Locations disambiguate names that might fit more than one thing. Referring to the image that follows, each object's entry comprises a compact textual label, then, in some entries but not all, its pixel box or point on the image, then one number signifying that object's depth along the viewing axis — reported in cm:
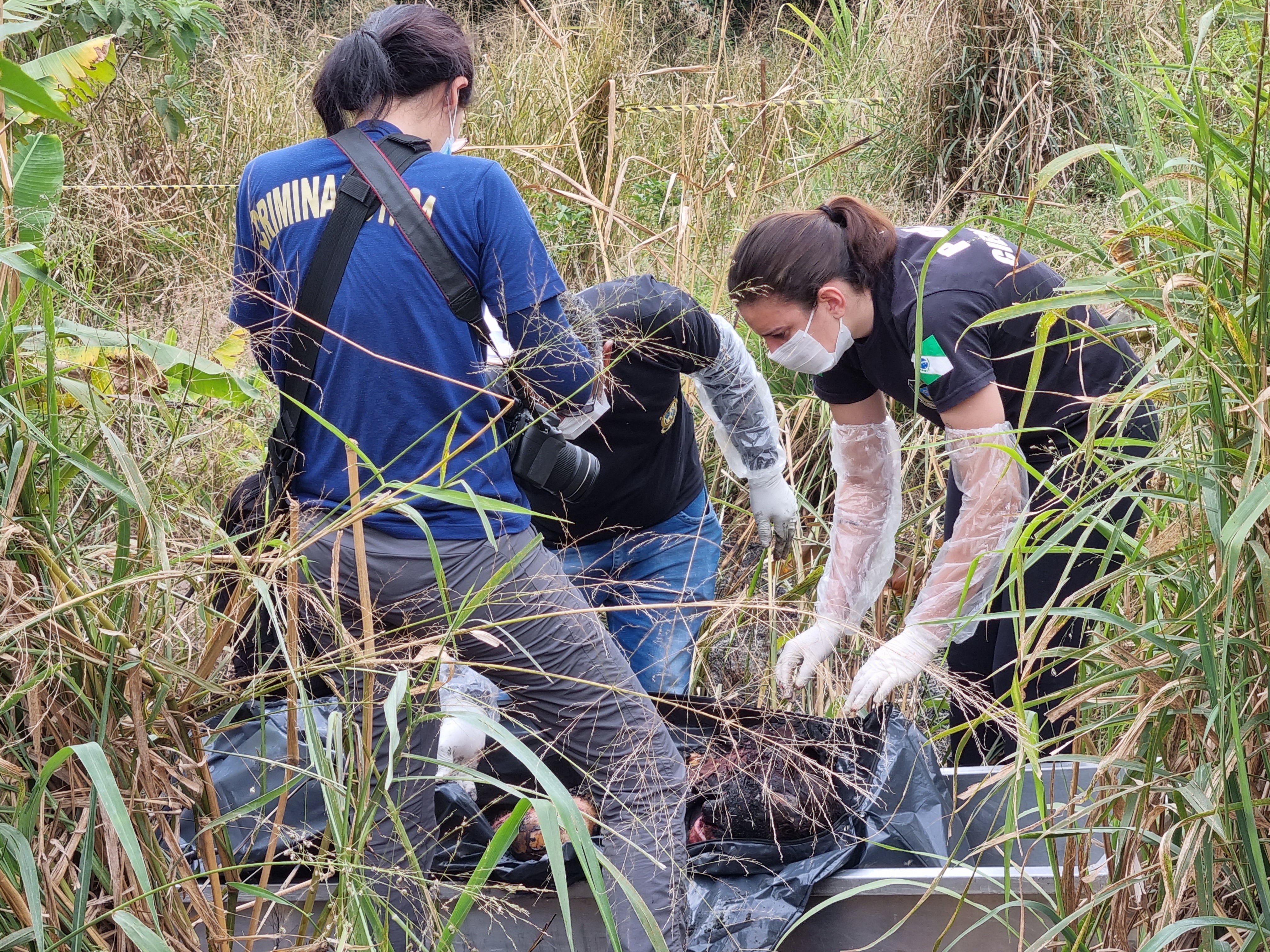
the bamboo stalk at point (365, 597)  673
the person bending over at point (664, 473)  777
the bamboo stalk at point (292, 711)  674
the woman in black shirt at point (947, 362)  750
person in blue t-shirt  724
